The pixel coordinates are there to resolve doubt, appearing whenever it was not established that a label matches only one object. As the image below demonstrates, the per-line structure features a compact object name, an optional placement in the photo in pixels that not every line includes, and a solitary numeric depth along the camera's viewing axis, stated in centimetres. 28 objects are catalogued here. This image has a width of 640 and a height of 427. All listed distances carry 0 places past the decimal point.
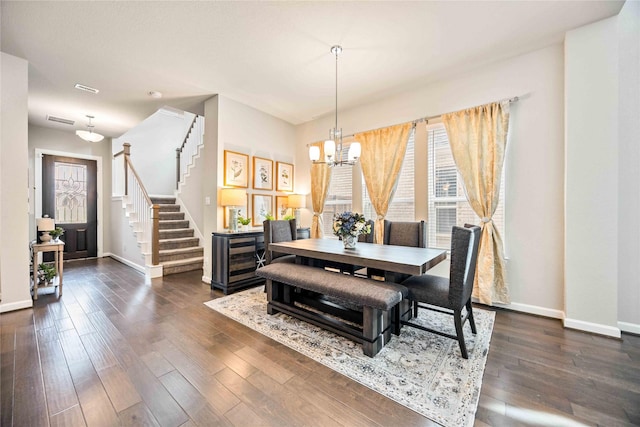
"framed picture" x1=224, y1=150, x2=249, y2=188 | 411
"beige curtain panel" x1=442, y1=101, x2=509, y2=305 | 301
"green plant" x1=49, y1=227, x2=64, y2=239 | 375
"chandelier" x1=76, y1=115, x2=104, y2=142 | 460
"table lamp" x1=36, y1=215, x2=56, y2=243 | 347
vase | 275
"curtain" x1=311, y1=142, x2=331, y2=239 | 475
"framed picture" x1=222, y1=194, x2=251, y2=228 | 405
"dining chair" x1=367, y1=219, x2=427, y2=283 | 309
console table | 329
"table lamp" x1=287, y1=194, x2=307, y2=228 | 486
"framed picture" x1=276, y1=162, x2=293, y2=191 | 502
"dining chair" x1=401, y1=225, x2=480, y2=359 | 199
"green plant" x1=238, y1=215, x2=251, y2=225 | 403
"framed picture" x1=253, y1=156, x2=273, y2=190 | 458
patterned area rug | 158
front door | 548
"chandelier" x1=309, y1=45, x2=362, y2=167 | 284
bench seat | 205
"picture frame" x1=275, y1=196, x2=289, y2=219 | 507
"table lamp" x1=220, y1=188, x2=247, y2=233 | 378
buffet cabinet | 365
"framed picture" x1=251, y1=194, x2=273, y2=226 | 462
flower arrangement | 274
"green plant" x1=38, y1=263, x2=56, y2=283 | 354
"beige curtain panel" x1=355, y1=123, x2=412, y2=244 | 383
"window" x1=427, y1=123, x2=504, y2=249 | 343
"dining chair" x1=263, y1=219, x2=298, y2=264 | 338
